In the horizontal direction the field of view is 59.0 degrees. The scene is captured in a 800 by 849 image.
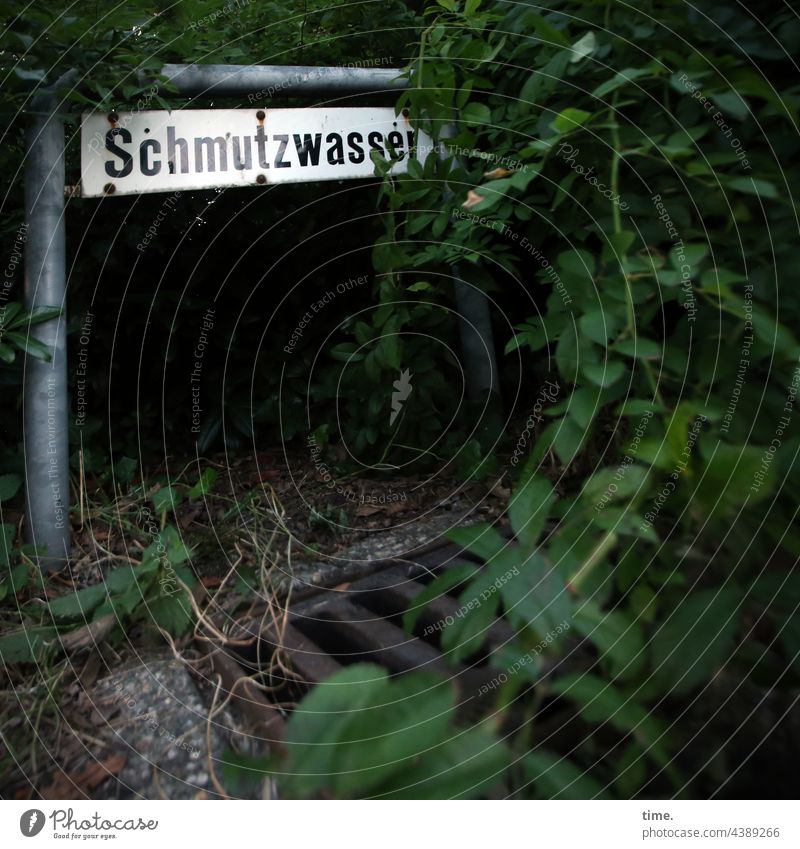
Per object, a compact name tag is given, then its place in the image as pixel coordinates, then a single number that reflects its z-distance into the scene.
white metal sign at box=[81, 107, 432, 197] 1.22
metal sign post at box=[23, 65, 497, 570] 1.23
